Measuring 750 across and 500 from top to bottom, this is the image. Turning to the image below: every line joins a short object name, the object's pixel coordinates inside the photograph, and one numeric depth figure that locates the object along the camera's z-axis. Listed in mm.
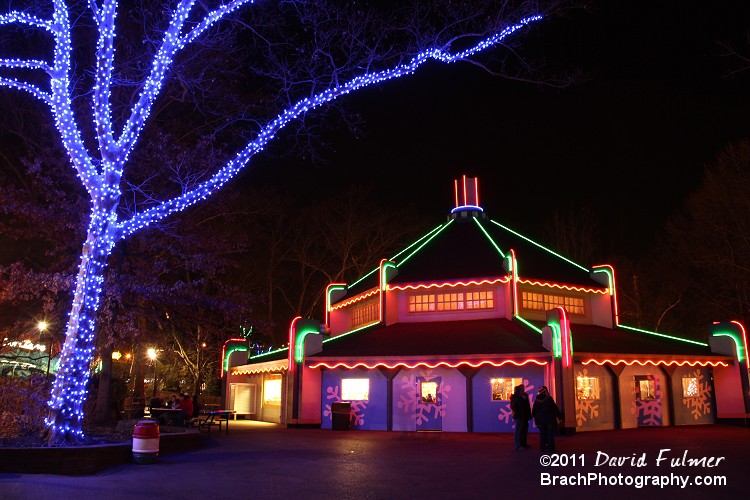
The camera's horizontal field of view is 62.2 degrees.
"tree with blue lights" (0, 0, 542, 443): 12688
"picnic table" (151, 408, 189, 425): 19422
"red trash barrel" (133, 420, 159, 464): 12242
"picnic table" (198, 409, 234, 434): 19859
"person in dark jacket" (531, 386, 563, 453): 13859
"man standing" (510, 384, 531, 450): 15031
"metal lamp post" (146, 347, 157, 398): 34469
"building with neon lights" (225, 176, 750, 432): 20516
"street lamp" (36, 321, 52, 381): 22016
